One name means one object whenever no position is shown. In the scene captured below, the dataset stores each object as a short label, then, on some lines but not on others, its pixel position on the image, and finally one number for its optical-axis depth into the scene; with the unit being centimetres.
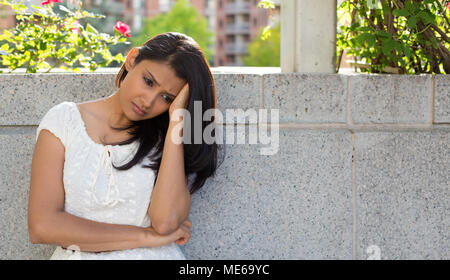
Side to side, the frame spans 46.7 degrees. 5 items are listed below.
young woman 205
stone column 267
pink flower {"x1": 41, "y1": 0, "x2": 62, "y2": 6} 288
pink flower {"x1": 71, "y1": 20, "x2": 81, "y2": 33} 296
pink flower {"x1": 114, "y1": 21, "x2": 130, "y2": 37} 300
